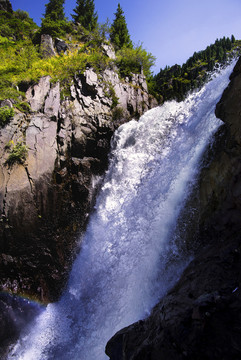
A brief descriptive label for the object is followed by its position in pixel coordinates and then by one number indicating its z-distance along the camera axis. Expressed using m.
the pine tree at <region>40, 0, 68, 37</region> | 13.85
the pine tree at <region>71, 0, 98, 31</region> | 19.03
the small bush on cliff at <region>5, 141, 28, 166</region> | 7.02
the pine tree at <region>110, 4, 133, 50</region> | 16.00
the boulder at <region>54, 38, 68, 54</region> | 13.30
